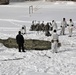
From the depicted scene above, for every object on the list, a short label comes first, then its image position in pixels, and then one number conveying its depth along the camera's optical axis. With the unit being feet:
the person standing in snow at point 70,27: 66.18
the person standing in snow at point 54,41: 51.33
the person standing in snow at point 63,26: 68.28
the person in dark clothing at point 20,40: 51.78
